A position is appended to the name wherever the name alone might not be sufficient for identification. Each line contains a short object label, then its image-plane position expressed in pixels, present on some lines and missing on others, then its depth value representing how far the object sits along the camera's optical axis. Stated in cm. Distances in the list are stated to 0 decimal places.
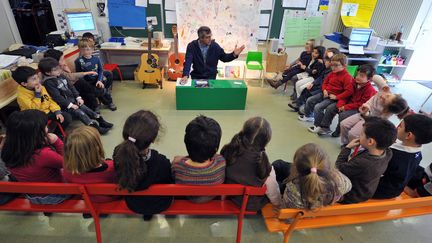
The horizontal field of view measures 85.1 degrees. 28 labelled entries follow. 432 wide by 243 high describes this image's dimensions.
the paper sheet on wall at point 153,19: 428
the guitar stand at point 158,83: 412
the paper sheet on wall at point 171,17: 427
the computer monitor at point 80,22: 383
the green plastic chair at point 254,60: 444
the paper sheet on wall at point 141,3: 413
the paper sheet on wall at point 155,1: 416
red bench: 119
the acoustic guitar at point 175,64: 445
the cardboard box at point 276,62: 456
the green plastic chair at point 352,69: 432
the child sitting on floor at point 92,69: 314
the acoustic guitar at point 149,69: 400
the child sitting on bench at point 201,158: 131
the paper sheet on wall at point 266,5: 430
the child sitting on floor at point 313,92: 335
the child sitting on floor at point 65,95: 251
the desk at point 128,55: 414
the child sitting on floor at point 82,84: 289
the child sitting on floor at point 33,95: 219
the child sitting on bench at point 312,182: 123
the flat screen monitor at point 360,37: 415
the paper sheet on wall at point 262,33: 453
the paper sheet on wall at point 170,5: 418
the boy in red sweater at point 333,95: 301
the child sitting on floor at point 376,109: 226
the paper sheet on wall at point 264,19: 441
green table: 332
